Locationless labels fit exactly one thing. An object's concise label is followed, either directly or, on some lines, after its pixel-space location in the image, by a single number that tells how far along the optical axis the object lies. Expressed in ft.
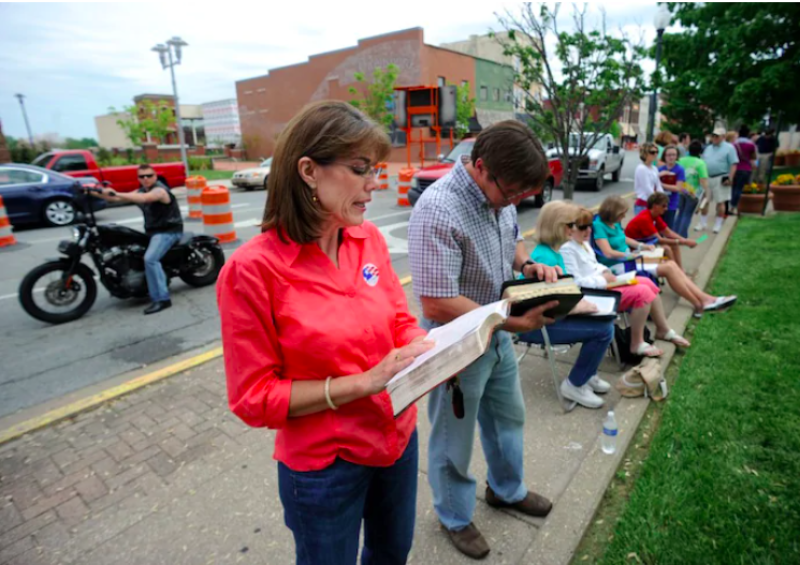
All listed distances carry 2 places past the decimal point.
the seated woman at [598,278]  13.87
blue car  38.96
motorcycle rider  19.30
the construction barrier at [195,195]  43.19
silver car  66.95
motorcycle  18.42
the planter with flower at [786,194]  36.52
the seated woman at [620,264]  17.10
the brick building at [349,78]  115.34
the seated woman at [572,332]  11.66
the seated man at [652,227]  19.70
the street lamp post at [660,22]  36.65
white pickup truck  56.03
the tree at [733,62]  58.80
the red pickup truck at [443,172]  41.29
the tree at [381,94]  97.71
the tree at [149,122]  97.76
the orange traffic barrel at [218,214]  30.32
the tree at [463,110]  103.60
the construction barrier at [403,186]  48.62
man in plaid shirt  6.59
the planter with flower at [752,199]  35.76
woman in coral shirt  4.31
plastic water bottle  10.02
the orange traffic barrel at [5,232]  32.63
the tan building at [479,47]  158.61
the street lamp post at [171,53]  71.97
